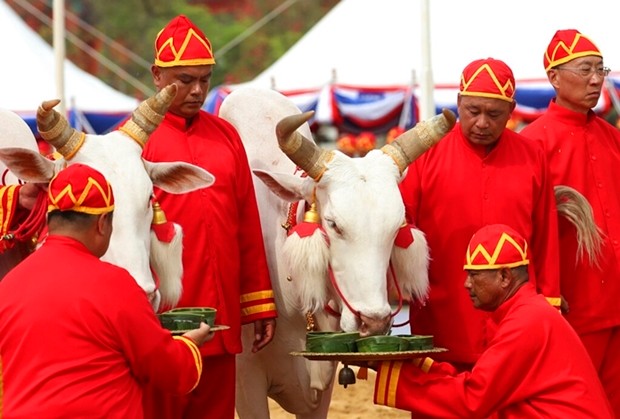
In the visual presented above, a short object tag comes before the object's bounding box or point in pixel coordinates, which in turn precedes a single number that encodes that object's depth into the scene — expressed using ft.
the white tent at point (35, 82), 87.01
